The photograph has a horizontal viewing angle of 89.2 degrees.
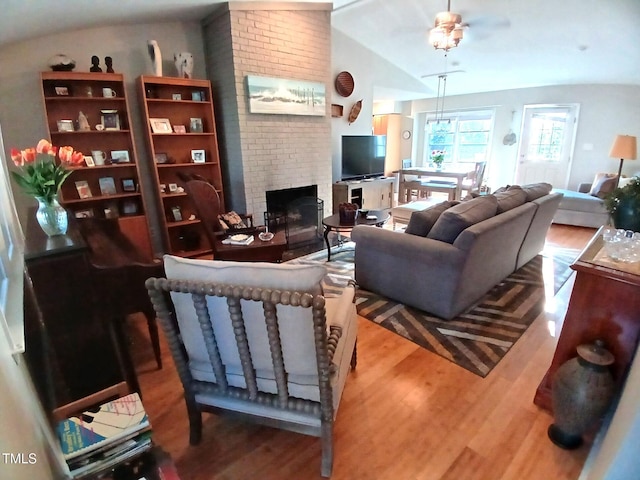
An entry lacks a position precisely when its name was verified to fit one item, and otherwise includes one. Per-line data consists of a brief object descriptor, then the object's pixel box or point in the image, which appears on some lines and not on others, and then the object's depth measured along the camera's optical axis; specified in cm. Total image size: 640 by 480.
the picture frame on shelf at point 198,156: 396
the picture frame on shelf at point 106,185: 350
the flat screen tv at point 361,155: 550
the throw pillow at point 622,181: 502
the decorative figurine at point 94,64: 318
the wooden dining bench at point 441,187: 612
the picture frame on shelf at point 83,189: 335
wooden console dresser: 142
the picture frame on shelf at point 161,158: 379
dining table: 619
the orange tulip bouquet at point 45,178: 146
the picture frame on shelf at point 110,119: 335
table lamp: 473
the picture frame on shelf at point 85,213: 337
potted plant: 178
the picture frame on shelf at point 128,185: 358
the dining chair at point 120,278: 167
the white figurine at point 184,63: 363
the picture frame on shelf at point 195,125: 391
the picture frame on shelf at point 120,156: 348
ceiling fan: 347
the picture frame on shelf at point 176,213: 396
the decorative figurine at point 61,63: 299
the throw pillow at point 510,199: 272
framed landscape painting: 382
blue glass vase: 153
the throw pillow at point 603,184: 514
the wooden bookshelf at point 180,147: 366
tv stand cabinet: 538
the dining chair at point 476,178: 619
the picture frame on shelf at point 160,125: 360
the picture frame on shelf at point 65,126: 314
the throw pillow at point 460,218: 231
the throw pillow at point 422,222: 258
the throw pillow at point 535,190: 315
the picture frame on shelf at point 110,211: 353
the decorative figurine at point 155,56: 341
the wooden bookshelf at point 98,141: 314
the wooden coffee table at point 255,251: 263
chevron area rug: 220
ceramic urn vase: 138
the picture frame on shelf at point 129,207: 364
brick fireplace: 370
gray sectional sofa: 233
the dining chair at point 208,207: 288
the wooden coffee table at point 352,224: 350
